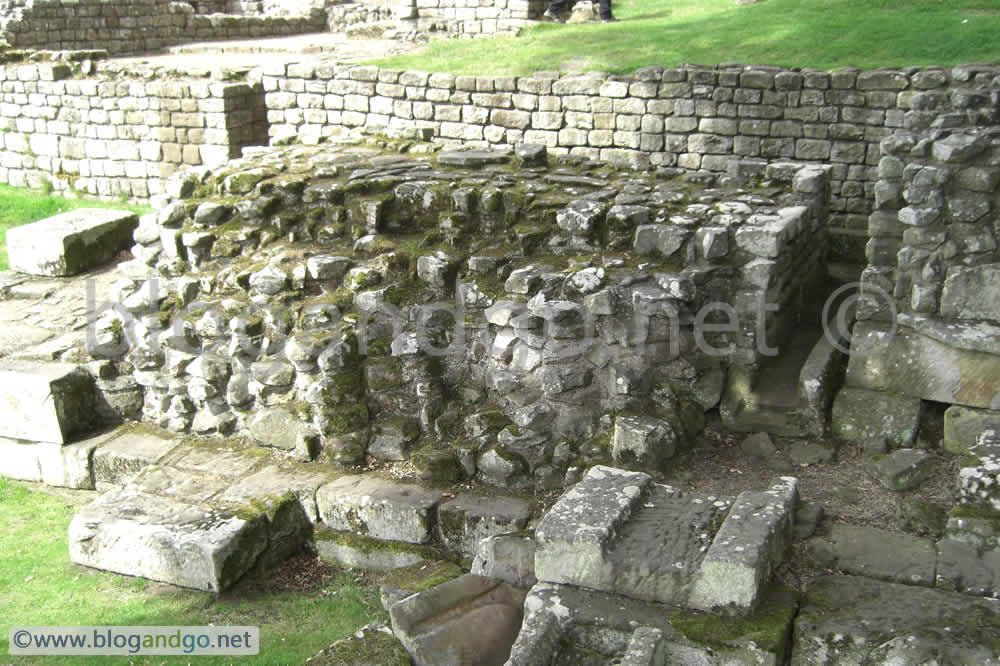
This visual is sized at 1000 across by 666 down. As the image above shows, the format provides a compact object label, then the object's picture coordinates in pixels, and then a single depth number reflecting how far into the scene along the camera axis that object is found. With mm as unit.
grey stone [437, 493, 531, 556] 5109
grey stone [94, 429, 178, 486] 6312
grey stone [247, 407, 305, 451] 6074
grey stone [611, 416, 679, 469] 5160
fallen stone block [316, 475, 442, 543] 5277
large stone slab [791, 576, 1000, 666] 3414
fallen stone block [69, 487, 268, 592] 5094
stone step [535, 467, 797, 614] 3662
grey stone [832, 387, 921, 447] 5102
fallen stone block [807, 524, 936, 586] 4094
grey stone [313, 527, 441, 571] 5234
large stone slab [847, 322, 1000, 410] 4828
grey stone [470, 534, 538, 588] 4504
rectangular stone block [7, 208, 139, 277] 9094
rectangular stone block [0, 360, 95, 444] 6562
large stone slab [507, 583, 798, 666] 3537
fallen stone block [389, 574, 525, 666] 4074
